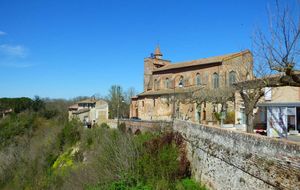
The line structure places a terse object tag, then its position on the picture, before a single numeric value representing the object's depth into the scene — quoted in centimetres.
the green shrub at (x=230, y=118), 2149
